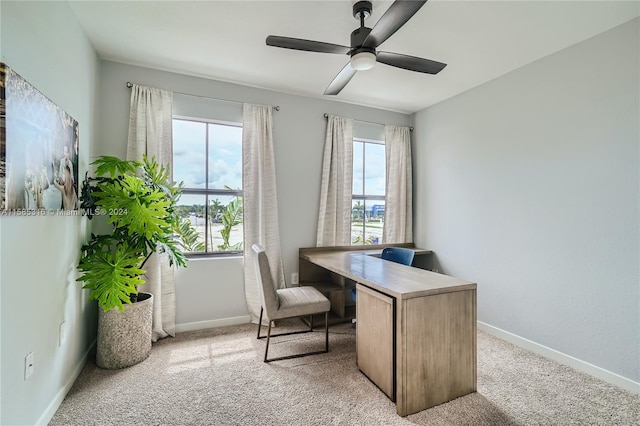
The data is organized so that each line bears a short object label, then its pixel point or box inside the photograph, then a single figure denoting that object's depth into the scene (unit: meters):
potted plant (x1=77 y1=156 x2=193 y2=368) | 2.06
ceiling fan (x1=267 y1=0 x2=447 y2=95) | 1.57
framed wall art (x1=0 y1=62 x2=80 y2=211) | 1.28
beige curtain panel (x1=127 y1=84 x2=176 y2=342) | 2.73
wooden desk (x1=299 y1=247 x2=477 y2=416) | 1.76
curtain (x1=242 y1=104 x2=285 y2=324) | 3.16
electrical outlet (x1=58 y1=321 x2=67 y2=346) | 1.84
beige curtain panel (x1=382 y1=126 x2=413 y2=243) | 3.97
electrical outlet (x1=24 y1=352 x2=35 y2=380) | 1.45
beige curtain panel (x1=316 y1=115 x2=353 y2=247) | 3.54
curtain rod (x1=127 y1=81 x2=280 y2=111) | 2.73
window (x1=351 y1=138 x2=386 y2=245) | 3.92
